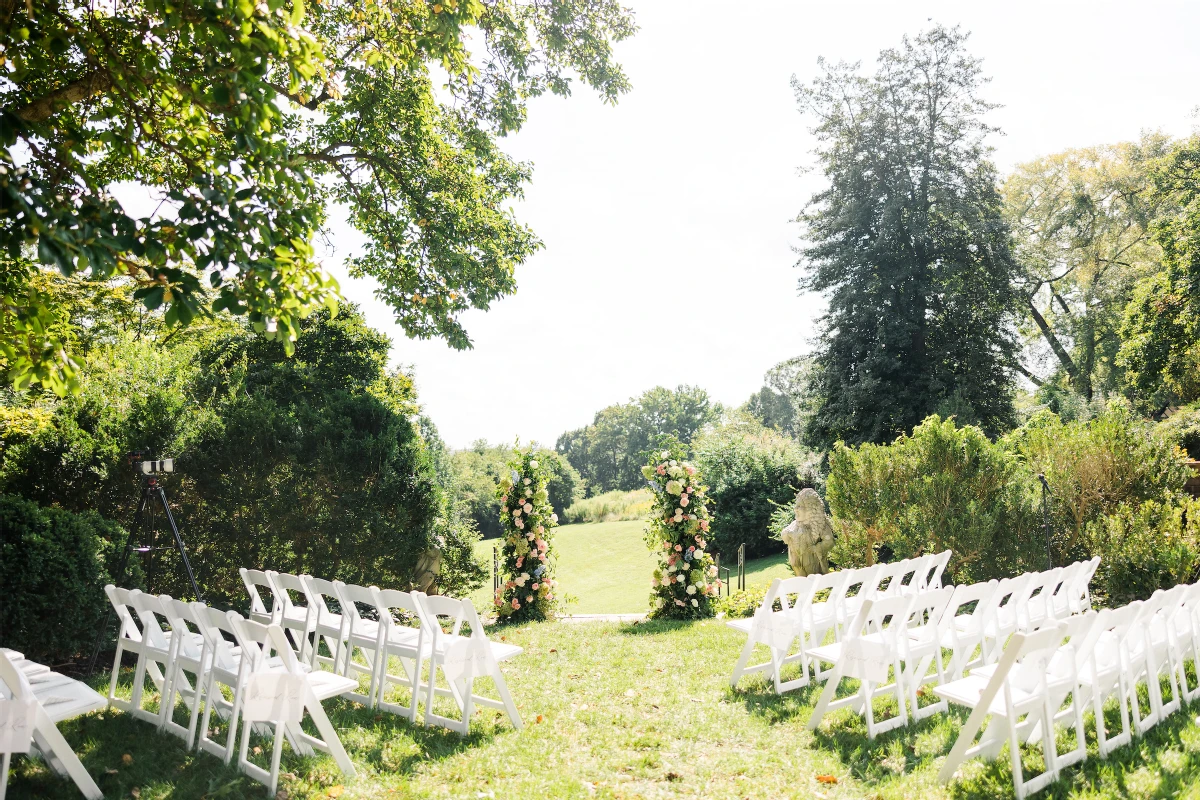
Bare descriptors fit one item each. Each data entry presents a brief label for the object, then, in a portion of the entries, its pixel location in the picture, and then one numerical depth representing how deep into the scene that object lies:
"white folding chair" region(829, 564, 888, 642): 5.10
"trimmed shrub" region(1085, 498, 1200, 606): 7.39
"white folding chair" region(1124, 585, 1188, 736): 3.86
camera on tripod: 6.16
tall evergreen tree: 17.45
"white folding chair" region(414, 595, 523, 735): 4.32
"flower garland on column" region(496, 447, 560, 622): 9.16
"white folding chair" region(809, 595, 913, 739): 4.06
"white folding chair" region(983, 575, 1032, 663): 4.52
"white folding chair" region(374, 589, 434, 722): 4.45
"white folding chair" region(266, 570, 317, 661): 5.16
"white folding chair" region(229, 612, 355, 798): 3.42
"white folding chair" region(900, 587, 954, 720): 4.34
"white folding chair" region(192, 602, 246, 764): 3.66
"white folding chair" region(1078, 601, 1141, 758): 3.57
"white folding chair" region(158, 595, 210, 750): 3.91
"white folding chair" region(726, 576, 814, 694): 5.05
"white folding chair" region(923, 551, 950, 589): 6.11
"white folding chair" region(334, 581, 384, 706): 4.71
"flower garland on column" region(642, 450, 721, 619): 9.03
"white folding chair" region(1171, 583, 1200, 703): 4.38
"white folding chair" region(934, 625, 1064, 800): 3.29
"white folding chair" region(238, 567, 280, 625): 5.39
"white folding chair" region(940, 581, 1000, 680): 4.47
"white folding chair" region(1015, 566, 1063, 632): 4.92
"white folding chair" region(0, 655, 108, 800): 3.14
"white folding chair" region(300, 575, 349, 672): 5.09
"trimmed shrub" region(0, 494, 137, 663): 5.83
